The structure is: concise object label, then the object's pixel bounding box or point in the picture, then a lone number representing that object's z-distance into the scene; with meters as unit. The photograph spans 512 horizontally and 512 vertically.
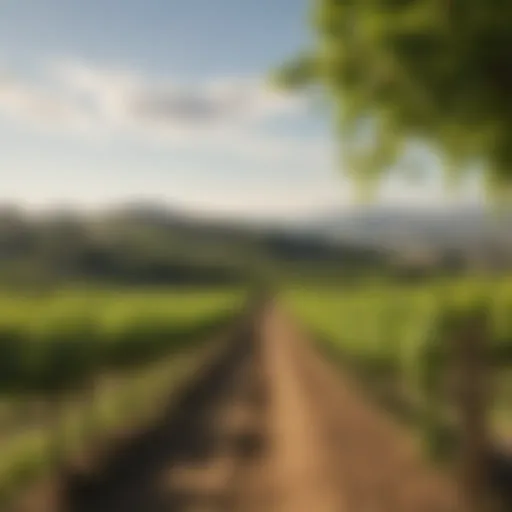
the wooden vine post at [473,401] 6.41
